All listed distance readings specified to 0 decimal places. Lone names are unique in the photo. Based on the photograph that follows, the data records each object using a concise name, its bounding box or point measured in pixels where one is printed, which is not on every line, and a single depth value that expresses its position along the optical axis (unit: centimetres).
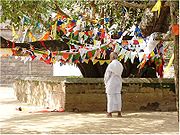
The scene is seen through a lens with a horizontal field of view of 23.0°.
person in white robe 1031
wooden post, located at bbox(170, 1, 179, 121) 670
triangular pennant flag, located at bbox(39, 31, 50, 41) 1268
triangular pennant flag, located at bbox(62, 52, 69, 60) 1179
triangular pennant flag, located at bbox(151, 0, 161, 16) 748
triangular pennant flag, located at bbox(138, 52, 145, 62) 1113
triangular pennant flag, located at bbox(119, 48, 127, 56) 1147
